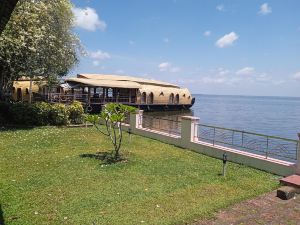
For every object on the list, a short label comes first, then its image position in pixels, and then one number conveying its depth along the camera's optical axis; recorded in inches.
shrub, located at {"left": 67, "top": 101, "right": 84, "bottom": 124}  566.2
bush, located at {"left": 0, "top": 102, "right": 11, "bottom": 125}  542.2
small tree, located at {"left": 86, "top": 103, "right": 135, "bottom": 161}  316.0
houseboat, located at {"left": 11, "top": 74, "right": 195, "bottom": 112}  1011.2
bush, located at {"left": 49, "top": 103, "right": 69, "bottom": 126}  542.1
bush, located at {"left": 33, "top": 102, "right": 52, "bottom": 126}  529.0
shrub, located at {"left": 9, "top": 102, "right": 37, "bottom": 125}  526.0
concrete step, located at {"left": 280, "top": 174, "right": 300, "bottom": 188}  242.8
